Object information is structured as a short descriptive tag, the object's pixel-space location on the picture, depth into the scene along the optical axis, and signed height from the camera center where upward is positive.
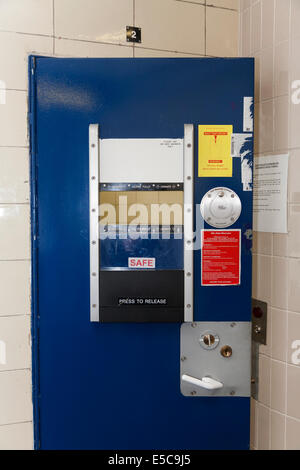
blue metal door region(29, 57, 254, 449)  1.42 -0.23
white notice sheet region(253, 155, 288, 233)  1.51 +0.13
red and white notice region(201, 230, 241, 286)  1.45 -0.13
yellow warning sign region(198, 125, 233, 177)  1.43 +0.28
